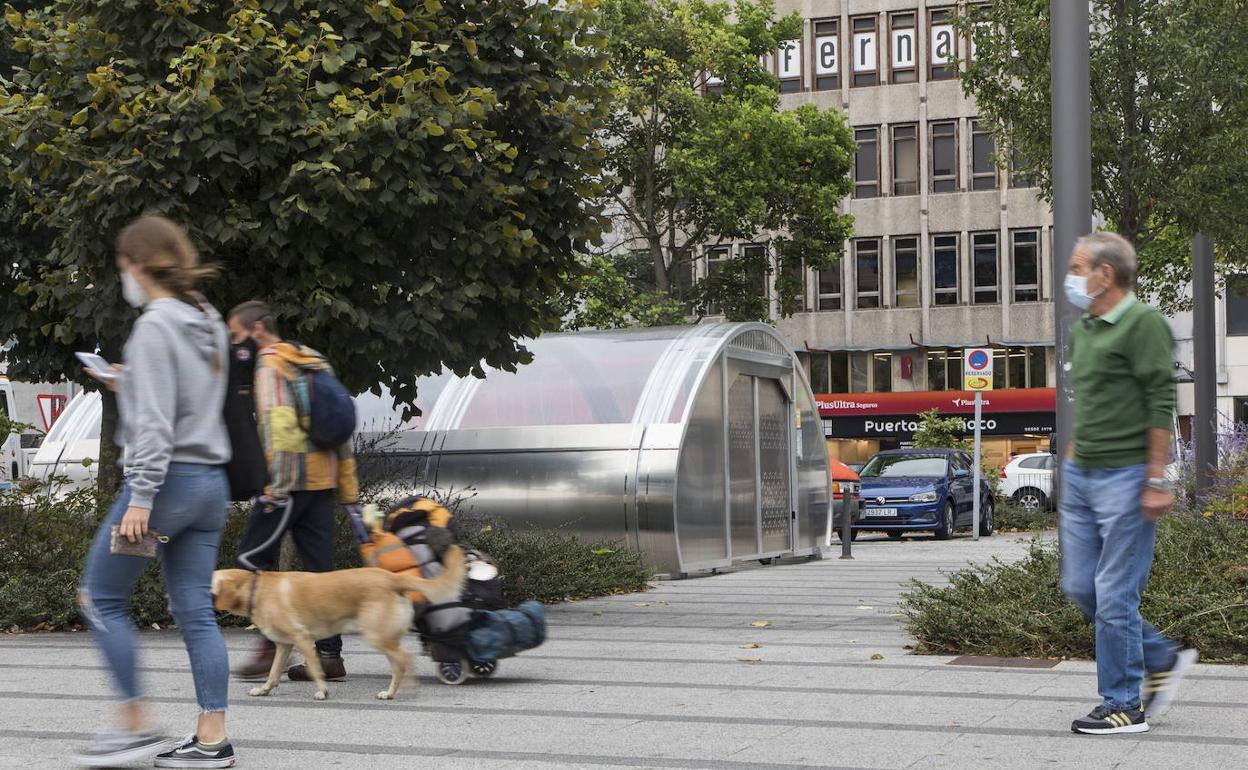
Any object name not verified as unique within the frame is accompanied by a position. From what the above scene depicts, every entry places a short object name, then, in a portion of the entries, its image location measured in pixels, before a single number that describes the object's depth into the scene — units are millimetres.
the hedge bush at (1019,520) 29875
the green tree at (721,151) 34156
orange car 25953
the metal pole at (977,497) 25309
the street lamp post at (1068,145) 9164
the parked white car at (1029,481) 34625
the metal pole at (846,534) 20875
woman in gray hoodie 5332
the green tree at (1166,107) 18359
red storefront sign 48406
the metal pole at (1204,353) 17000
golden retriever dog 7332
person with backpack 7684
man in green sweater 5949
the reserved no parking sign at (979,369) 25250
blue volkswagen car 27016
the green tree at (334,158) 10156
